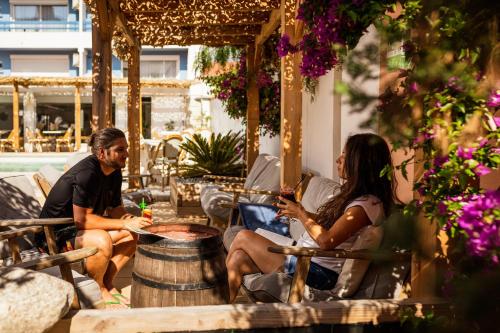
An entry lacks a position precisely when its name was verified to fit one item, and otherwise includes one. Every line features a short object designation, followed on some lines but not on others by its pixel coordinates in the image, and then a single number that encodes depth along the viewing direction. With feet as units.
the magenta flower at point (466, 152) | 4.76
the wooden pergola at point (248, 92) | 6.52
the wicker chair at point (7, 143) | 68.03
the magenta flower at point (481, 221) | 3.32
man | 10.80
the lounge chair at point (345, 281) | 7.63
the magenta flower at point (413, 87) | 3.55
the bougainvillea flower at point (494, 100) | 4.48
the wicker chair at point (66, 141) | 68.80
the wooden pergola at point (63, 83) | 62.42
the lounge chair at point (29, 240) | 7.47
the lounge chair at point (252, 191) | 17.29
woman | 8.23
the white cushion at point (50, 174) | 14.25
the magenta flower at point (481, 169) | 4.73
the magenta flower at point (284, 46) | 12.11
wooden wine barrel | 7.81
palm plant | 27.07
